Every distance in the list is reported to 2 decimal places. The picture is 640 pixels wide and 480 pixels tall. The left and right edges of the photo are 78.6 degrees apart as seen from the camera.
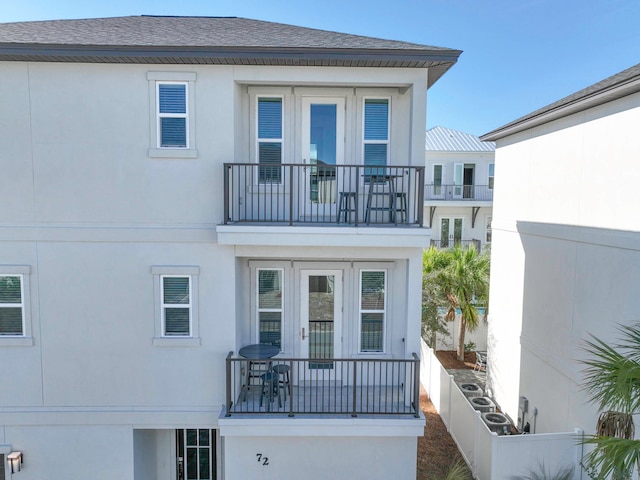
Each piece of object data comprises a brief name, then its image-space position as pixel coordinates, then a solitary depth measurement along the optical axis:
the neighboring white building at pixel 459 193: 23.30
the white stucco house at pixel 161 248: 7.05
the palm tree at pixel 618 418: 3.85
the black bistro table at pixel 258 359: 7.23
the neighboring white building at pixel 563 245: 7.10
